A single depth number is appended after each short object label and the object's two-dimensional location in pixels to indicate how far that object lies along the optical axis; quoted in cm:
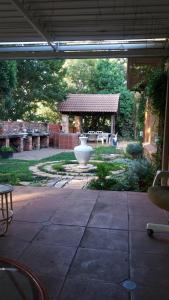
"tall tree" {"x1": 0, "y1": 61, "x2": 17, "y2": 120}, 1170
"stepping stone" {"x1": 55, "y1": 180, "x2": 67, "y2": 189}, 680
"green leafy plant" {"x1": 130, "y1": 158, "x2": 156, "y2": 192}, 573
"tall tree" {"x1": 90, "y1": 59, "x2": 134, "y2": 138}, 2277
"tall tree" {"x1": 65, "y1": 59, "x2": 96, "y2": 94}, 2314
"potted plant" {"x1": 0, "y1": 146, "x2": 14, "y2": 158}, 1201
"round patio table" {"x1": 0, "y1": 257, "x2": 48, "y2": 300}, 139
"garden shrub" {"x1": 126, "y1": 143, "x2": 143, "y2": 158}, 1086
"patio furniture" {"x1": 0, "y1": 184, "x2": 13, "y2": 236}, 302
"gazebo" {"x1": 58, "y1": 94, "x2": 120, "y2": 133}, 1930
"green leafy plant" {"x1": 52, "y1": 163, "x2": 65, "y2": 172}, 903
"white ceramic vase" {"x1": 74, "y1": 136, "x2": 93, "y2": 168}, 937
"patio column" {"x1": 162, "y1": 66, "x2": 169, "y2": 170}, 522
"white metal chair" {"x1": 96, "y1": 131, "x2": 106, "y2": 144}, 1886
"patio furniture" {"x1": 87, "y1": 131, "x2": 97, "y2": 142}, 1912
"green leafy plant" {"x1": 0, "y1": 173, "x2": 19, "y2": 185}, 707
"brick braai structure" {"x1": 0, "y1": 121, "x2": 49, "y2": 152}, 1326
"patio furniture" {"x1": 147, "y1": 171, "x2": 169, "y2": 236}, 298
